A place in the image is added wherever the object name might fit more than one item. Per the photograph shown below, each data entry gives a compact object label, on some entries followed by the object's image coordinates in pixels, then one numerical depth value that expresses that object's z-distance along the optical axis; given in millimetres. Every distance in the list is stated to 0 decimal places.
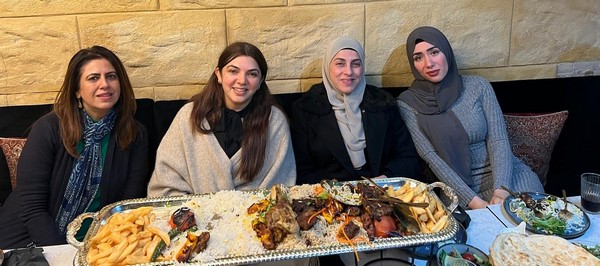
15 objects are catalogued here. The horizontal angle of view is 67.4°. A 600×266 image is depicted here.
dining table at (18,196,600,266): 1480
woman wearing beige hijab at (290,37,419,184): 2637
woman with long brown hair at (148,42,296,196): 2227
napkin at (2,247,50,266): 1419
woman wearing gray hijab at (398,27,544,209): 2691
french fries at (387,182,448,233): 1462
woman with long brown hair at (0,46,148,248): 2113
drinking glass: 1726
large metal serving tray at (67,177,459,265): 1335
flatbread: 1291
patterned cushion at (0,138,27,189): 2549
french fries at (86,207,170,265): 1325
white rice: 1384
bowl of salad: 1318
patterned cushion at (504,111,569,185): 2992
